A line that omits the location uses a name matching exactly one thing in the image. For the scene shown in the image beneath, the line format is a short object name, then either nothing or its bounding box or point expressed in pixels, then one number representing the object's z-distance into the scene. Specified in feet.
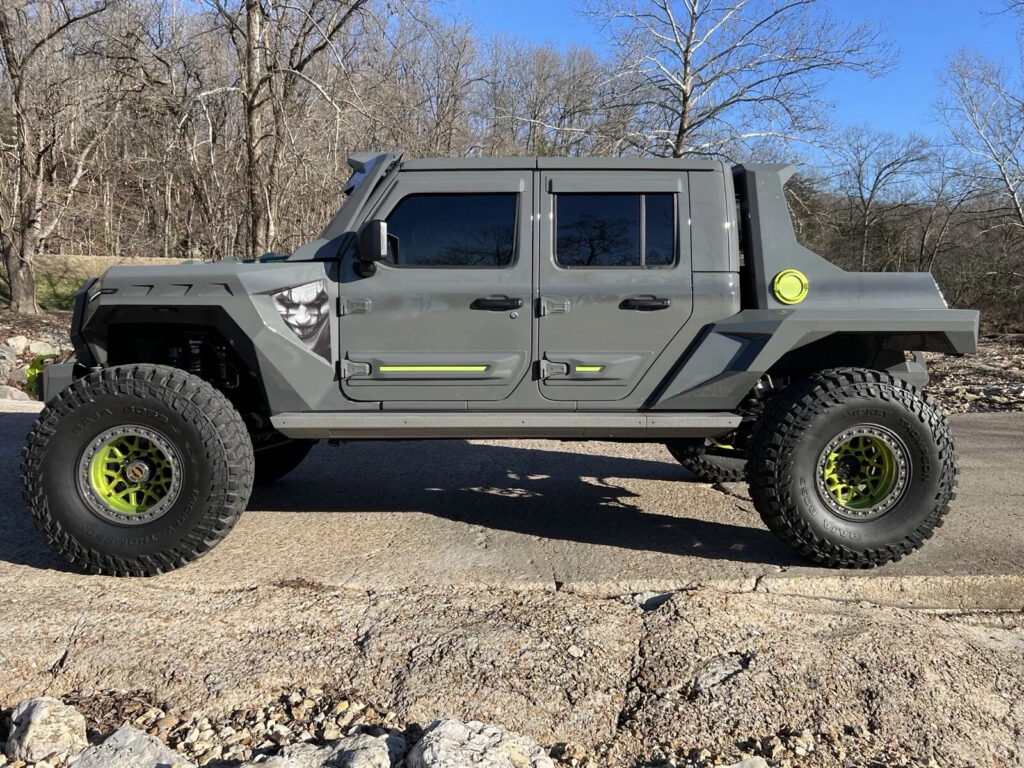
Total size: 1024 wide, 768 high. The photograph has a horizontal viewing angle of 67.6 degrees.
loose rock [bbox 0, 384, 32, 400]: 28.30
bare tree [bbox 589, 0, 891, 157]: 46.21
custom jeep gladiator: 11.80
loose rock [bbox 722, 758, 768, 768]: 7.14
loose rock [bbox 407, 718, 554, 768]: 6.93
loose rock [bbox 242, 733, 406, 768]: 7.09
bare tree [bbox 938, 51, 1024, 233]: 70.33
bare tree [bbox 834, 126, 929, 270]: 85.66
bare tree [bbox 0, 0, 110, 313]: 45.34
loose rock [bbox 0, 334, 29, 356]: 40.32
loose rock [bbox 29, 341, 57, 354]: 40.75
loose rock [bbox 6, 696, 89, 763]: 7.32
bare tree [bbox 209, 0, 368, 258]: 33.88
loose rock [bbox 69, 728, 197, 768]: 7.12
